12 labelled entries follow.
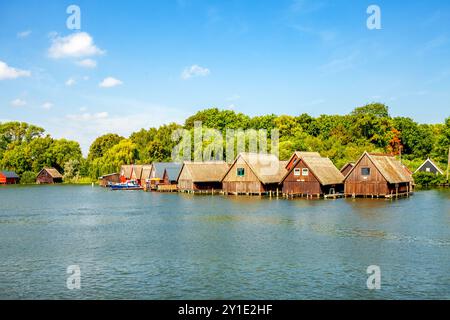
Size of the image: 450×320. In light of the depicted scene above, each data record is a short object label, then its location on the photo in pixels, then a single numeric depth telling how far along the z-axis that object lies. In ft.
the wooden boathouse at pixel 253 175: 236.73
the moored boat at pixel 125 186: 330.75
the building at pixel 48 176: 455.63
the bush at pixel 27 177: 461.37
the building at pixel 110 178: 383.45
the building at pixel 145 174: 330.75
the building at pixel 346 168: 260.42
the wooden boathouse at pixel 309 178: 216.74
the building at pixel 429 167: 313.67
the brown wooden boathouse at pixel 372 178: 207.72
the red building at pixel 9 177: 448.65
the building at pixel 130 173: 354.13
